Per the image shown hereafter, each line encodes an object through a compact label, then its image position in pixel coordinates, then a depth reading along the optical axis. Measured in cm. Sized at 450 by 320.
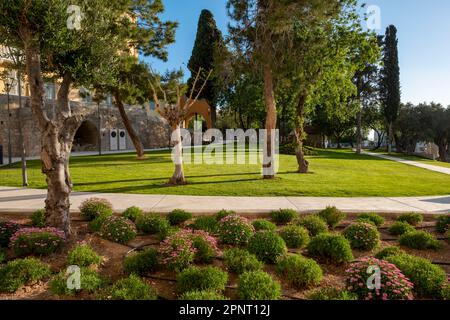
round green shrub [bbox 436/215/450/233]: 670
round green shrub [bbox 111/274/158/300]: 385
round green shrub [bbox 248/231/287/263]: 520
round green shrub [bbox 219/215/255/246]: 588
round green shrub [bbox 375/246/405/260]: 525
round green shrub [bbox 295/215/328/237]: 645
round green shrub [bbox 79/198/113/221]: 723
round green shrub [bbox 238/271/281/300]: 388
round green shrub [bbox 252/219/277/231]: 652
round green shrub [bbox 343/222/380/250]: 577
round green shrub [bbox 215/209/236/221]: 705
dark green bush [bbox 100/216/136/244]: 591
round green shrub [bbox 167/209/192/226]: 698
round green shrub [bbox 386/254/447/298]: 419
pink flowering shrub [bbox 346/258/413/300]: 382
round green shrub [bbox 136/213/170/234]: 647
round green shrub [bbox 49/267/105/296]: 407
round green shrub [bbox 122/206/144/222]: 716
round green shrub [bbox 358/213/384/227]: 704
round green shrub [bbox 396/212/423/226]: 719
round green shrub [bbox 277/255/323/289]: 438
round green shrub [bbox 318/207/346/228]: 698
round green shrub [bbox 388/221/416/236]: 654
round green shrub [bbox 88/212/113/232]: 643
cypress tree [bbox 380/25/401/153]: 4225
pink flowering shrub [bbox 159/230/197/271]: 477
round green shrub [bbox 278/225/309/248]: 580
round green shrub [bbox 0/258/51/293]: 420
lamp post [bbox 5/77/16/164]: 1795
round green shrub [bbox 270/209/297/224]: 727
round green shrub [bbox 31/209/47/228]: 653
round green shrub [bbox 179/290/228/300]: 380
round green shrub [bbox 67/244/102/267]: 486
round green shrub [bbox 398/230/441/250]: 582
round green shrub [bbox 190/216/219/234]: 645
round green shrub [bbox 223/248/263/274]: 475
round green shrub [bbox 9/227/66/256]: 520
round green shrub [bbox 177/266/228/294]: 415
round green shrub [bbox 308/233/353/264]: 516
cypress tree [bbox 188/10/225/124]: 4022
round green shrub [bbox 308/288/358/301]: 382
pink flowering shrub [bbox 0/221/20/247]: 568
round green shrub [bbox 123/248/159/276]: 473
